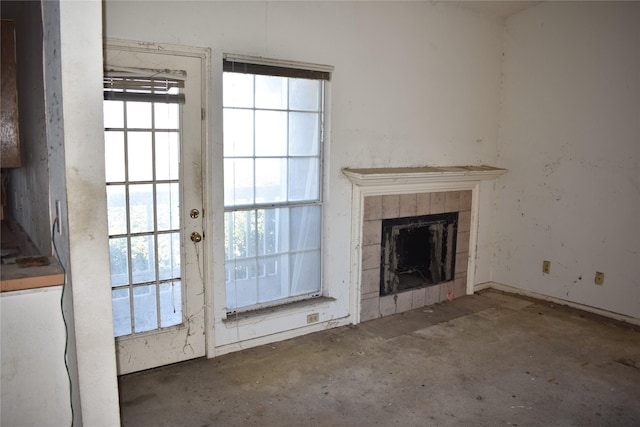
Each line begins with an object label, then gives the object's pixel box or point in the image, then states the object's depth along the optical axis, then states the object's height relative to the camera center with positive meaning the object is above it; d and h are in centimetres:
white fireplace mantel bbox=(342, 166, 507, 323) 372 -17
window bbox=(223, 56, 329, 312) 320 -15
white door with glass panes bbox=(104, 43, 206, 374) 281 -27
